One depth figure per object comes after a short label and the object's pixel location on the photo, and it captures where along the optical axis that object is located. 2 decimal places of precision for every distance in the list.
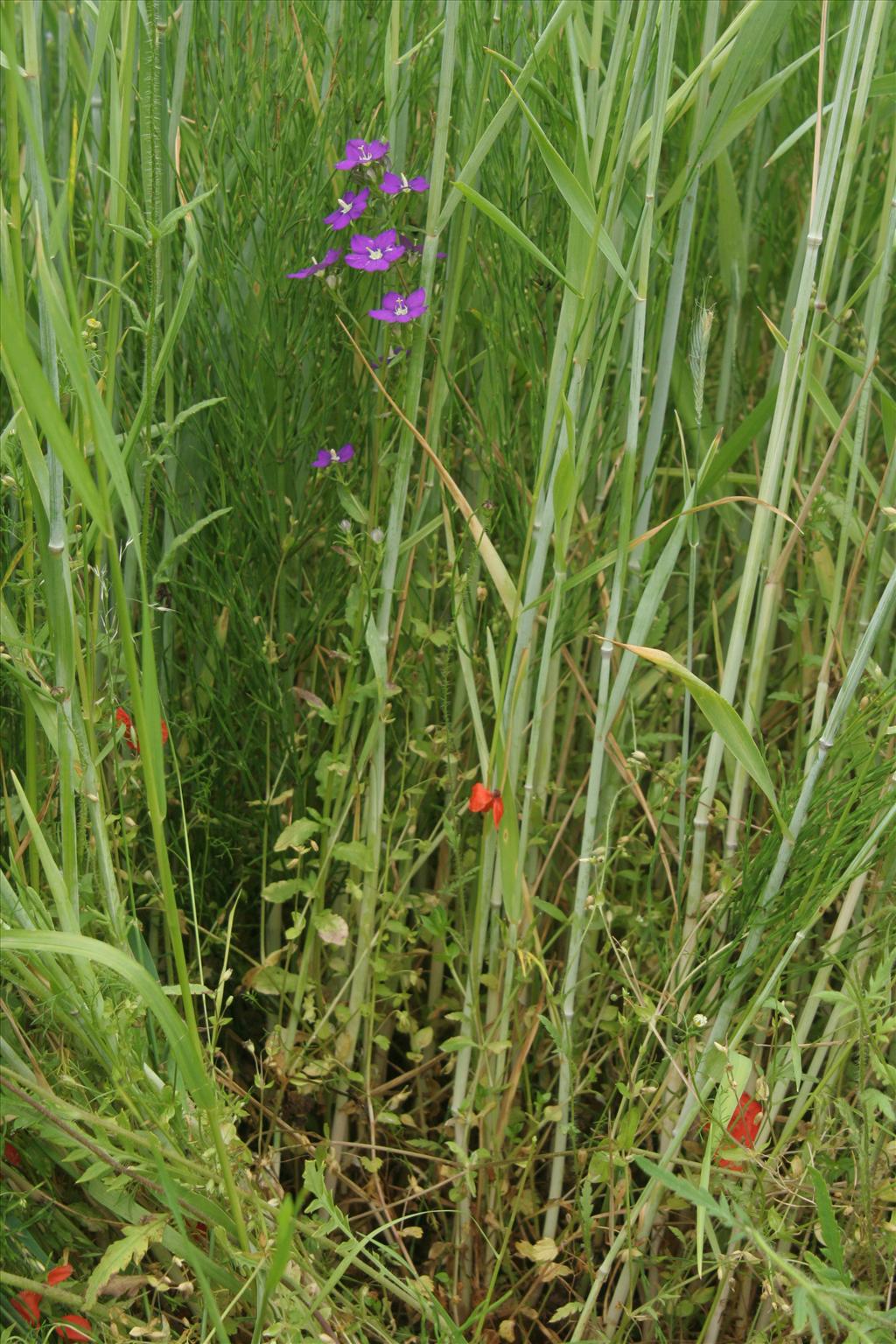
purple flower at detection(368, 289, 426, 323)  1.02
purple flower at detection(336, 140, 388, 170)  1.05
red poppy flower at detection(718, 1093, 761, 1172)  0.99
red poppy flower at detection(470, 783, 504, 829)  1.04
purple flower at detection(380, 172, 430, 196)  1.04
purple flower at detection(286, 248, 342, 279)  1.06
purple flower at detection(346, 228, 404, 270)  1.06
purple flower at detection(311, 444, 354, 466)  1.12
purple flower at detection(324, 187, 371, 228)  1.06
